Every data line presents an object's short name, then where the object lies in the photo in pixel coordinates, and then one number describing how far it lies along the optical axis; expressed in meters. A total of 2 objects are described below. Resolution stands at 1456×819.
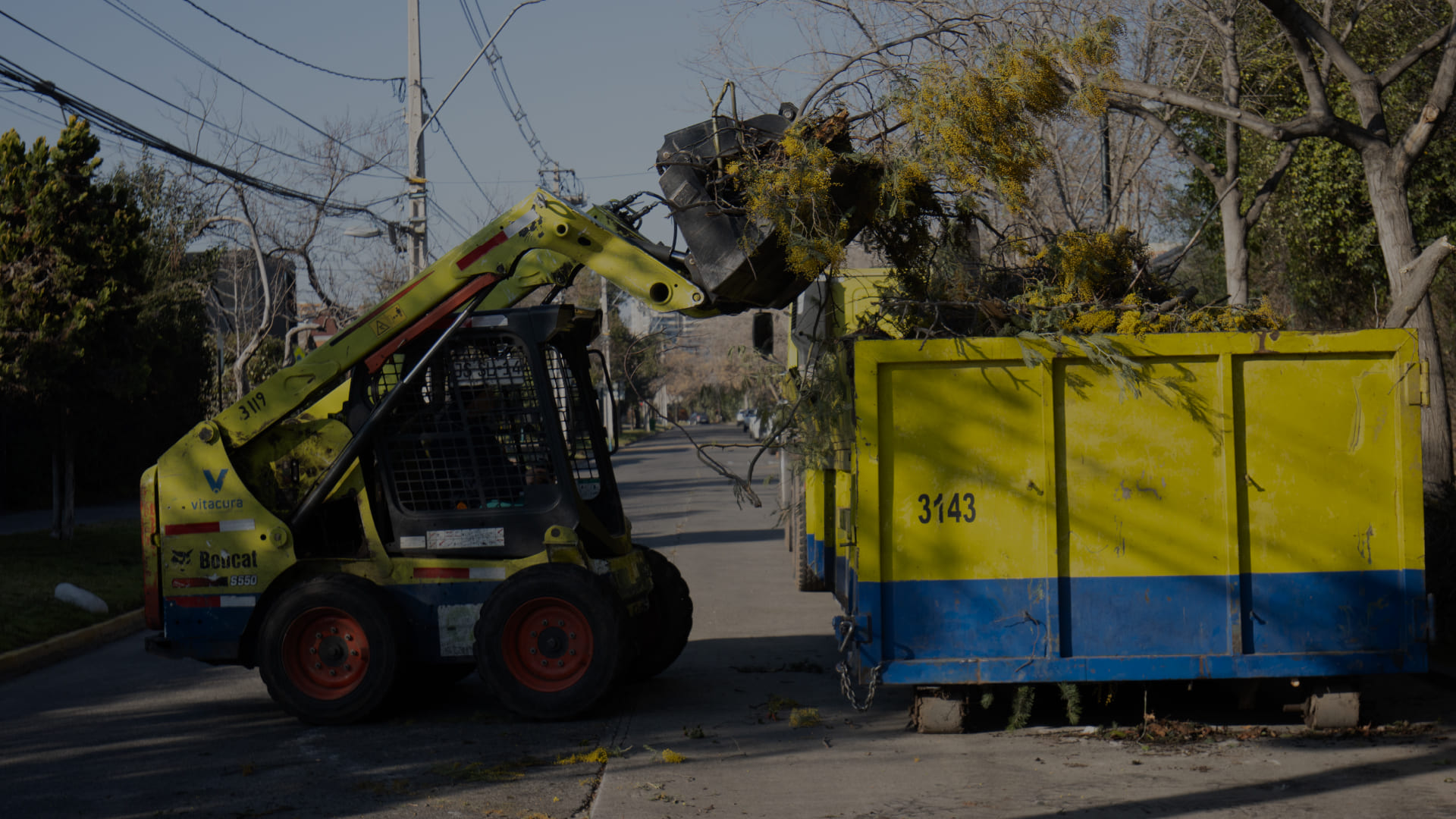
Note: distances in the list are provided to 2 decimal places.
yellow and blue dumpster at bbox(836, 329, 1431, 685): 6.83
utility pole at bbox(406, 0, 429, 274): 21.20
